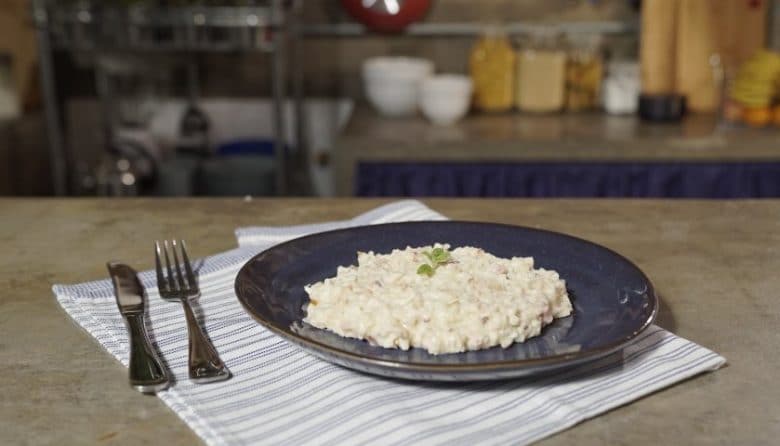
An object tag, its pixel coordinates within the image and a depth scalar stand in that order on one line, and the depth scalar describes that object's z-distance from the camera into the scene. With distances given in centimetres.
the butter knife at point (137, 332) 70
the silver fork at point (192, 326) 71
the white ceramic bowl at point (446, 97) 244
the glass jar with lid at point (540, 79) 257
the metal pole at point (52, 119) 258
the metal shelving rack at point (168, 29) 247
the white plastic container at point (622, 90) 255
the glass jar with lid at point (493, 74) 259
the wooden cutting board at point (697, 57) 252
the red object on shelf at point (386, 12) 268
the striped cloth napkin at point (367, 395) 63
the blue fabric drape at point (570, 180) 223
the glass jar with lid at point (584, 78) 261
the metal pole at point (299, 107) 278
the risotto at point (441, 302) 71
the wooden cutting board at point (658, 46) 252
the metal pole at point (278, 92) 247
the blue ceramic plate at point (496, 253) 66
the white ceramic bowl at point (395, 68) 255
